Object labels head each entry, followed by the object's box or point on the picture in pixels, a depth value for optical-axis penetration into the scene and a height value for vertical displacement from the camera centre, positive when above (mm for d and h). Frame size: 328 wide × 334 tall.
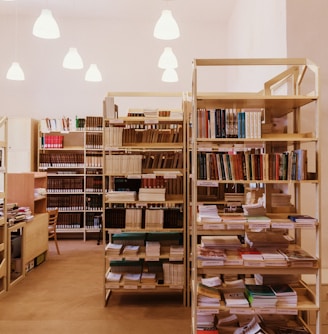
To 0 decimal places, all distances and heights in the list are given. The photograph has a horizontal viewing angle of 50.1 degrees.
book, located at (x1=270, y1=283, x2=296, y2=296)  2592 -877
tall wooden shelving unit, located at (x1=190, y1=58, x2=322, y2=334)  2562 +58
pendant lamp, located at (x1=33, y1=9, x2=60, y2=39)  4031 +1703
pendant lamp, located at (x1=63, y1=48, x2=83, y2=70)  5320 +1715
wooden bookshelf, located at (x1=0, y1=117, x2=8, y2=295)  4047 -794
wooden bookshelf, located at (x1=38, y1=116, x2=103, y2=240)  7168 -34
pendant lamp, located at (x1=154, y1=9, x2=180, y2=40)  4102 +1725
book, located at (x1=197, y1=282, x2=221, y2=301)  2625 -903
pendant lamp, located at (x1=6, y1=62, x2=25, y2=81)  5934 +1699
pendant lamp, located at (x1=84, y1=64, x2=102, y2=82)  6125 +1733
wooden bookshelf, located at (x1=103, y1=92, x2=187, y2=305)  3744 -304
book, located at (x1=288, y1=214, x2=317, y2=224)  2570 -332
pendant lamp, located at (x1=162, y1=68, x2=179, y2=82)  6332 +1763
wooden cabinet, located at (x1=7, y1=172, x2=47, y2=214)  5172 -234
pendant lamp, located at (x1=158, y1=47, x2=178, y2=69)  5711 +1849
